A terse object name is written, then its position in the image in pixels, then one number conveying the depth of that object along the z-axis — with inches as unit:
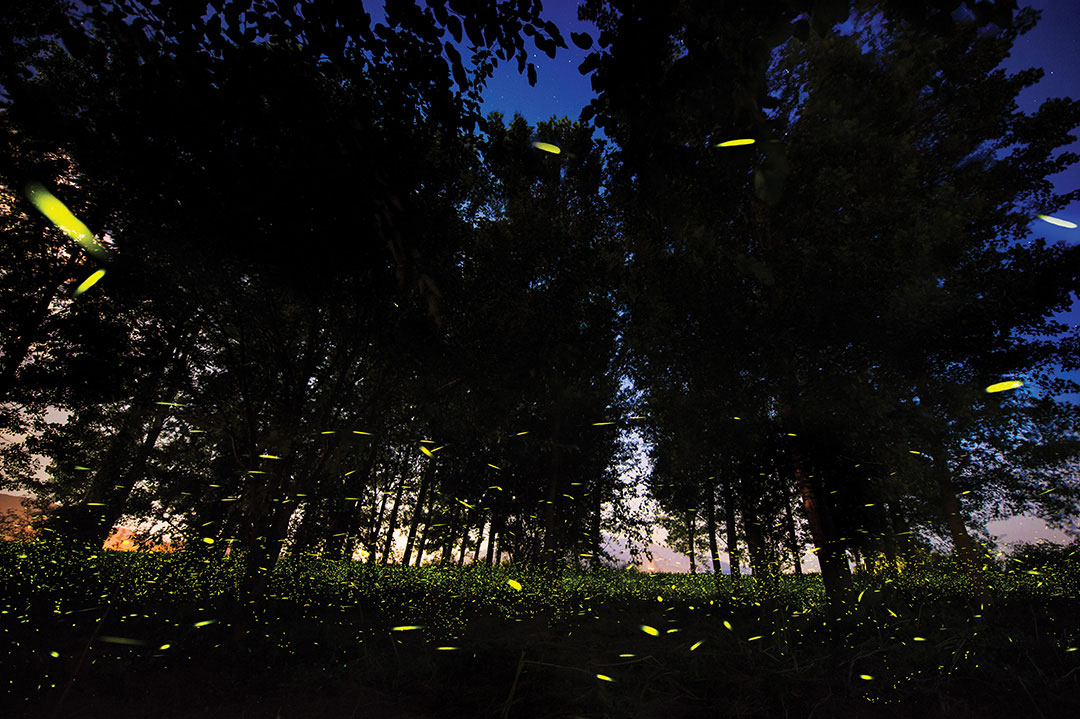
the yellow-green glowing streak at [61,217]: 303.7
